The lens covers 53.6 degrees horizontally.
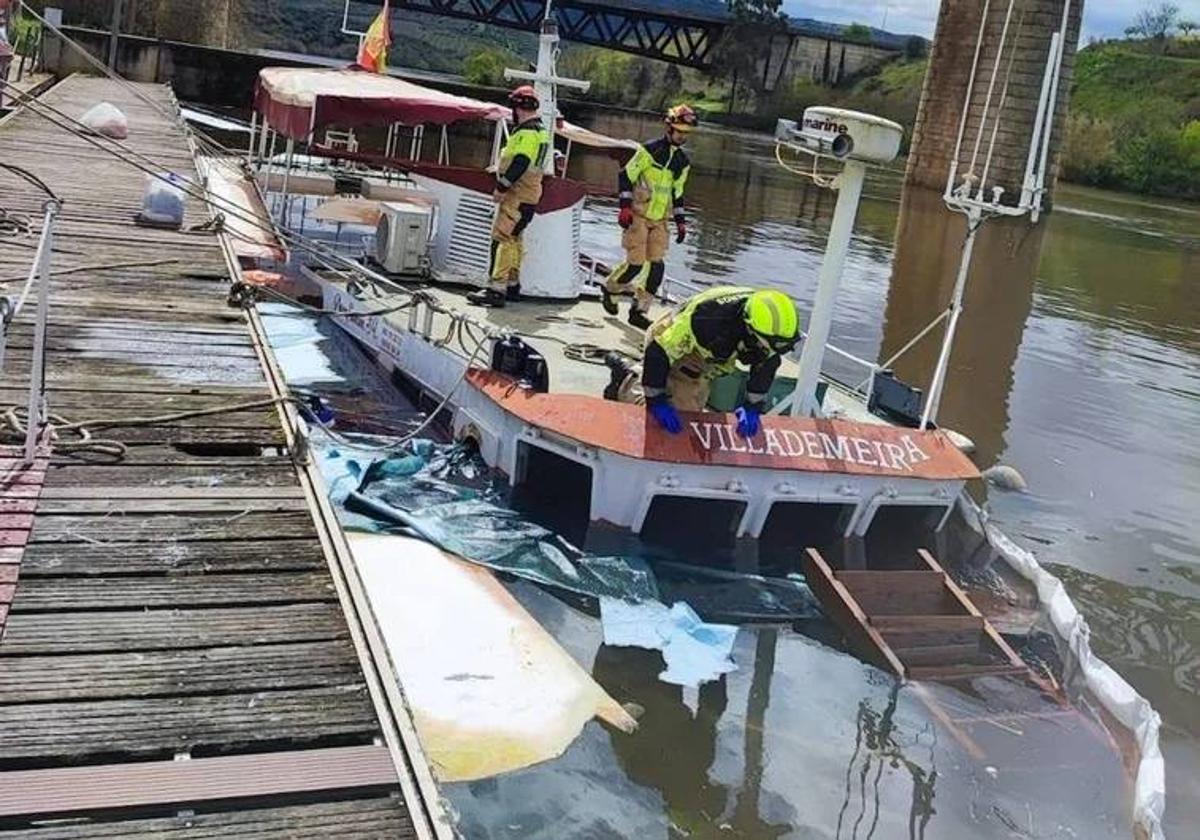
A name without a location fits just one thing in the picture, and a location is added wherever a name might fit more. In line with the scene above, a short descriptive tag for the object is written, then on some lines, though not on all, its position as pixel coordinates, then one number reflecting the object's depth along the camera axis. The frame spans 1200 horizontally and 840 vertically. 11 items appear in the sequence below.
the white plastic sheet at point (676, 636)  6.66
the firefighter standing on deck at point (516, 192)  10.37
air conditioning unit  11.83
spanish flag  16.94
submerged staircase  6.86
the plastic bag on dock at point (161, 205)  11.41
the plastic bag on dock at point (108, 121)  16.28
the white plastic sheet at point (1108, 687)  5.52
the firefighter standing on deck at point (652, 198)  10.41
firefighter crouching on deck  7.29
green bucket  8.48
